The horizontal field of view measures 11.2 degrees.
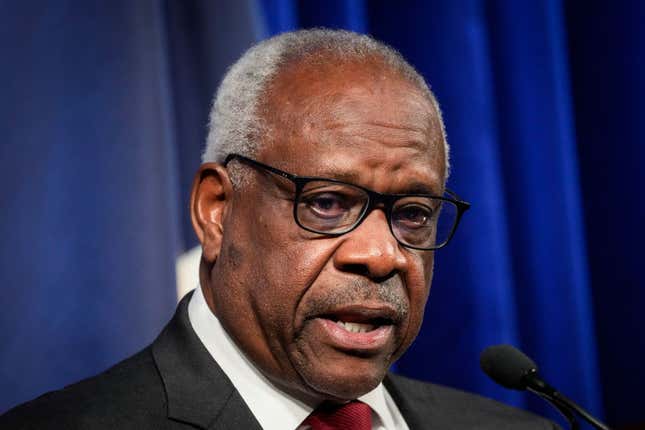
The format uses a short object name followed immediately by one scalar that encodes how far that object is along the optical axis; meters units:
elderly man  2.02
